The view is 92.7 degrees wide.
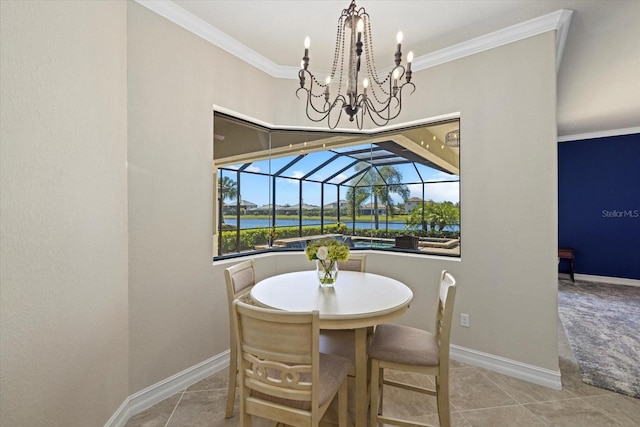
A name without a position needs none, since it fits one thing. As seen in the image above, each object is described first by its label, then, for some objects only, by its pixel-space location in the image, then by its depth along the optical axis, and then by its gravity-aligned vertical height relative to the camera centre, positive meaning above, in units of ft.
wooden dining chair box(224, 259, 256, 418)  6.54 -1.81
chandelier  5.95 +3.90
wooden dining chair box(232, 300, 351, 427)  4.05 -2.14
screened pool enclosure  9.55 +0.86
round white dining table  5.23 -1.72
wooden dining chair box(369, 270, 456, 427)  5.50 -2.68
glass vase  6.92 -1.38
